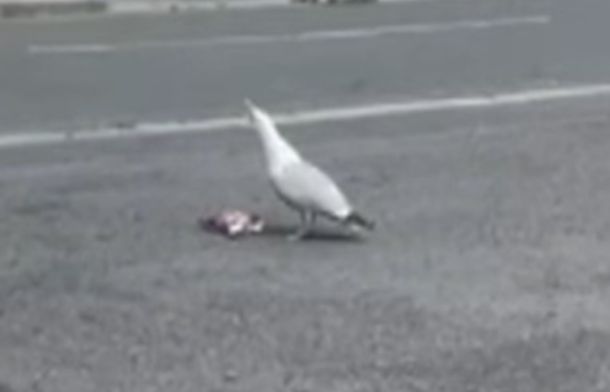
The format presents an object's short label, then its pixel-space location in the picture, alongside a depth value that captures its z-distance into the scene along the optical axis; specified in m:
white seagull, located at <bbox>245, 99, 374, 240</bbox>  9.66
